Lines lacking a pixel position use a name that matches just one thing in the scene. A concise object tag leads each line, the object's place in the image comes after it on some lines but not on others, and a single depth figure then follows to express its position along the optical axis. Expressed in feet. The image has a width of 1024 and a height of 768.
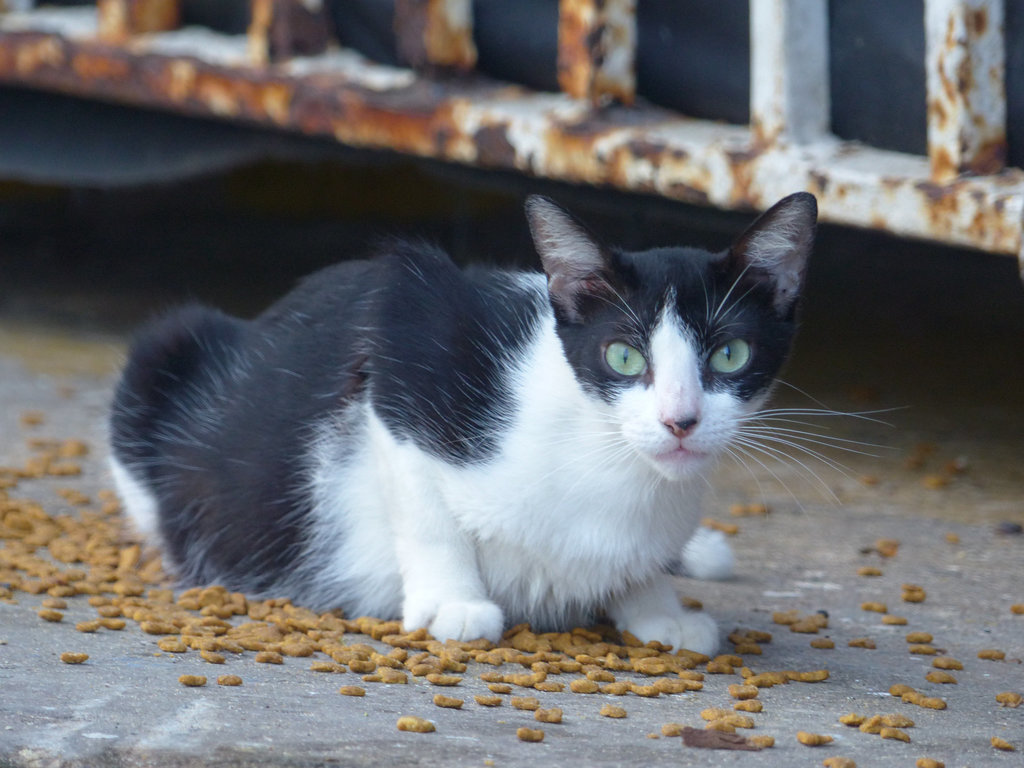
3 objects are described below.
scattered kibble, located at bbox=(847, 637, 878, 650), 15.19
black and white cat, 13.20
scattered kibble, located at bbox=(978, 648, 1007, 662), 14.67
